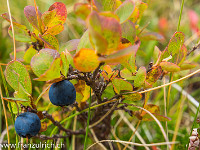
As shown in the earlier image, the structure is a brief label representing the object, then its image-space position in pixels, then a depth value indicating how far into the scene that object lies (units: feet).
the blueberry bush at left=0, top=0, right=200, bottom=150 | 0.43
